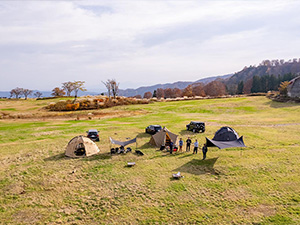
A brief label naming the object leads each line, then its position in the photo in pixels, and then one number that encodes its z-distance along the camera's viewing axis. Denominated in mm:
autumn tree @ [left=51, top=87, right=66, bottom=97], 122206
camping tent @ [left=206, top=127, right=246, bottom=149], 20312
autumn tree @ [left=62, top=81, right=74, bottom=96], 94675
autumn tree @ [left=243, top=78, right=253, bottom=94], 138500
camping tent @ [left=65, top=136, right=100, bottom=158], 22375
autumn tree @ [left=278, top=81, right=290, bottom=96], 67438
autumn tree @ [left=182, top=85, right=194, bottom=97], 119112
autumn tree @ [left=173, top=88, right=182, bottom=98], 144850
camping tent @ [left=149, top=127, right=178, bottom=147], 25078
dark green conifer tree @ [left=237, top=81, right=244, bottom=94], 131075
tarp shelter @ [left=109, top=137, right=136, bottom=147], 22873
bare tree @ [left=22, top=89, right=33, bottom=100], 131712
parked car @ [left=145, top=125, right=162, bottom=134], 31236
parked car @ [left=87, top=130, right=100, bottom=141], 27733
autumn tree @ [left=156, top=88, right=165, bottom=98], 163525
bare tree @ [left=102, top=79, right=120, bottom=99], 90475
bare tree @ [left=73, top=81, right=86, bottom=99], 89012
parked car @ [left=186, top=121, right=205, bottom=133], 32281
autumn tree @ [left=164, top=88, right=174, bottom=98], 150300
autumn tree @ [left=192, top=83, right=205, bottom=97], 123031
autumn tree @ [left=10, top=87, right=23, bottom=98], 127688
